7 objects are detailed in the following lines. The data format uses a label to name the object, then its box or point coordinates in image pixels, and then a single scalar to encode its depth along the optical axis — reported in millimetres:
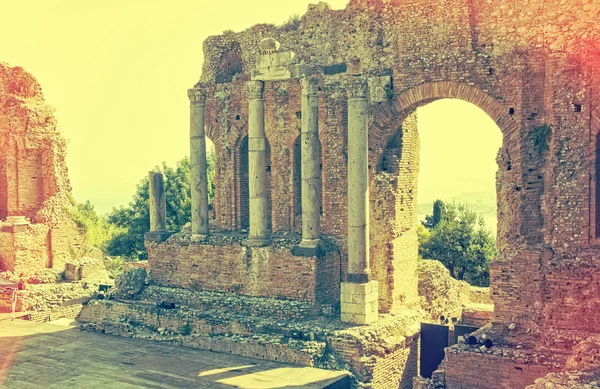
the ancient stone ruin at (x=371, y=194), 16859
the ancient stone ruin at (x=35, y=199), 26359
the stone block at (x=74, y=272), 26500
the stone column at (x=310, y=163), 20578
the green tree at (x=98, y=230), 39188
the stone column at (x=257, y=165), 21547
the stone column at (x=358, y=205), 19297
